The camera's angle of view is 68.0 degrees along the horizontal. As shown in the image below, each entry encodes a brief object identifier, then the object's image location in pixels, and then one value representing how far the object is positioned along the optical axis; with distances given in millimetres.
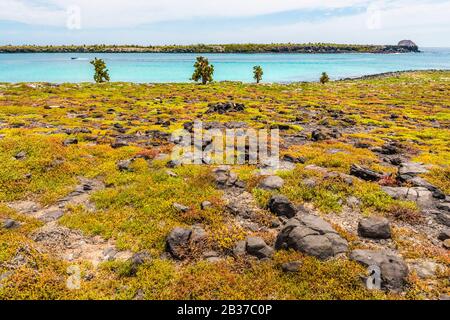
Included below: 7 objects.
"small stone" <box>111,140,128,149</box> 25266
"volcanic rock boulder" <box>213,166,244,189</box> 18406
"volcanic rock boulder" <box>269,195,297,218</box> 15234
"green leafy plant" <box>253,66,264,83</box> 89625
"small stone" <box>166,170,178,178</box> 19312
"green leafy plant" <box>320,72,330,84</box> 87550
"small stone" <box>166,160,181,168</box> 21103
